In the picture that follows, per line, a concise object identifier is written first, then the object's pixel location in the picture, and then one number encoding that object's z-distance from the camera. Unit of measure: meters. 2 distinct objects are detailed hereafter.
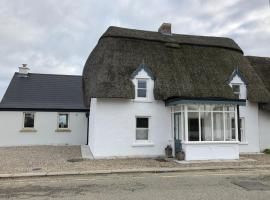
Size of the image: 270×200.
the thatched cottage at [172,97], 15.22
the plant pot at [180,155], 14.43
